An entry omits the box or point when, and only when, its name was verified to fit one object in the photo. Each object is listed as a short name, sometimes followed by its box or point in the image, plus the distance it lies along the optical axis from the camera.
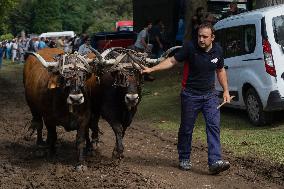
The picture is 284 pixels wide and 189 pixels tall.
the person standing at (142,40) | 20.84
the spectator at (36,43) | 36.25
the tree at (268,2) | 15.20
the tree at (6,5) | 35.41
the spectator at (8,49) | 51.31
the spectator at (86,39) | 17.93
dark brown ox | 8.95
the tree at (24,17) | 90.81
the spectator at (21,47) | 45.10
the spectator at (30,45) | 37.22
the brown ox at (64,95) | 8.88
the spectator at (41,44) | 36.36
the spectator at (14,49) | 48.33
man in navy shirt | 8.49
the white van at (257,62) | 11.70
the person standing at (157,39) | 22.05
